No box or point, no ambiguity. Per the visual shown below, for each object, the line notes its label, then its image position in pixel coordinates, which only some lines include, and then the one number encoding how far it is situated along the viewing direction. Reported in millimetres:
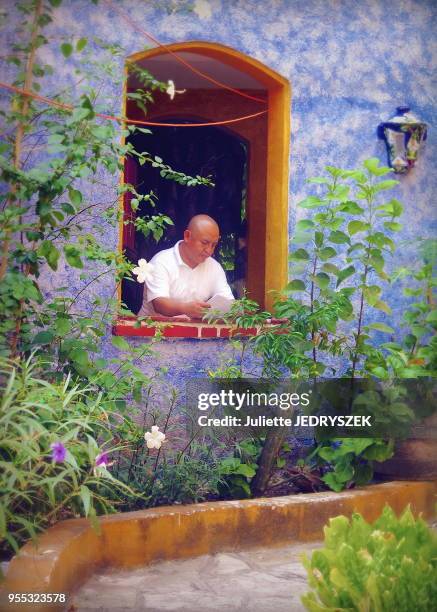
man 5301
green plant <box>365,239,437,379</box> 4457
